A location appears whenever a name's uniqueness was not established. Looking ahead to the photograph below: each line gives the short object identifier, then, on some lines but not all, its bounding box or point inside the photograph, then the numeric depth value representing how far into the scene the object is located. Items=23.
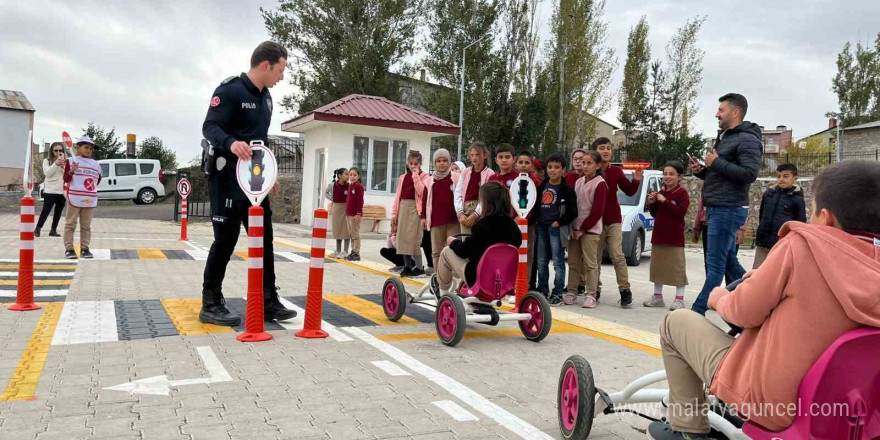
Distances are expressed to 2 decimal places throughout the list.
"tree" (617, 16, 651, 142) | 38.78
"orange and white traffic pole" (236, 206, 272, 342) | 4.99
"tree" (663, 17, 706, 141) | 39.09
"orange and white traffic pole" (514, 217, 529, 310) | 6.32
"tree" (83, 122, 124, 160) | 46.84
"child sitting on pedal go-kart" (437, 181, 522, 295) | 5.55
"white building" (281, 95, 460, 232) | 20.27
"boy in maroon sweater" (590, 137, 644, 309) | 7.95
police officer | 5.45
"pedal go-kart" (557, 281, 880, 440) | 1.93
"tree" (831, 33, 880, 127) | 50.16
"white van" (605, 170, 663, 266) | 13.21
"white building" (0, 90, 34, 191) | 42.25
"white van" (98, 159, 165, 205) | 29.17
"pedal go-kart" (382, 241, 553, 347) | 5.27
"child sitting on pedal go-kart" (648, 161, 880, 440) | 1.98
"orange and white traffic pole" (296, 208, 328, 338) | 5.19
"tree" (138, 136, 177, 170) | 48.50
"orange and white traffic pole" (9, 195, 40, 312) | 6.07
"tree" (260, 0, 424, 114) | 33.84
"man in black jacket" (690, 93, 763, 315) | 6.23
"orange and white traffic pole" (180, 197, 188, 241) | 15.09
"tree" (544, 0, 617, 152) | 35.31
